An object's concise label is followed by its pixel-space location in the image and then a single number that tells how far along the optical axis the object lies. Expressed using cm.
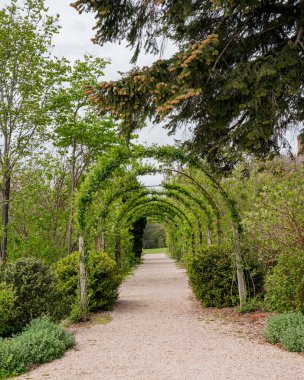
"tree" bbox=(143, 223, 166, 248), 5430
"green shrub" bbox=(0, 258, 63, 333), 644
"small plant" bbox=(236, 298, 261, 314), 809
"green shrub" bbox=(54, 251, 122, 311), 876
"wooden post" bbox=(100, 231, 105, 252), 1425
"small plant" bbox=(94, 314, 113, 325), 789
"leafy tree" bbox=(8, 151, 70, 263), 1316
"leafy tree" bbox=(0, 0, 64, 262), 1184
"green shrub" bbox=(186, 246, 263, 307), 876
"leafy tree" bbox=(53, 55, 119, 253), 1269
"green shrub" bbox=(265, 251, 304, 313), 659
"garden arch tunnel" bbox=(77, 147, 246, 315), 820
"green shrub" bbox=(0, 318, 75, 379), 485
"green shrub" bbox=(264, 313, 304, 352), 534
